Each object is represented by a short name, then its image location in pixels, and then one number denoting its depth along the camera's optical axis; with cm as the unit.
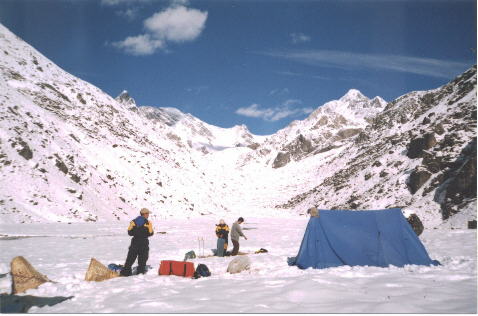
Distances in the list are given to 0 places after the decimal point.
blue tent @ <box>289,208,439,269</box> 1098
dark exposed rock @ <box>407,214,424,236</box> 1845
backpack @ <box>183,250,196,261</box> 1429
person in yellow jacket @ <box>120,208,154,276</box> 1028
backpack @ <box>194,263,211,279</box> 1012
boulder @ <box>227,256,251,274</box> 1070
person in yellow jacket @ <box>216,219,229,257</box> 1502
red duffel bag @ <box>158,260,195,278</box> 996
